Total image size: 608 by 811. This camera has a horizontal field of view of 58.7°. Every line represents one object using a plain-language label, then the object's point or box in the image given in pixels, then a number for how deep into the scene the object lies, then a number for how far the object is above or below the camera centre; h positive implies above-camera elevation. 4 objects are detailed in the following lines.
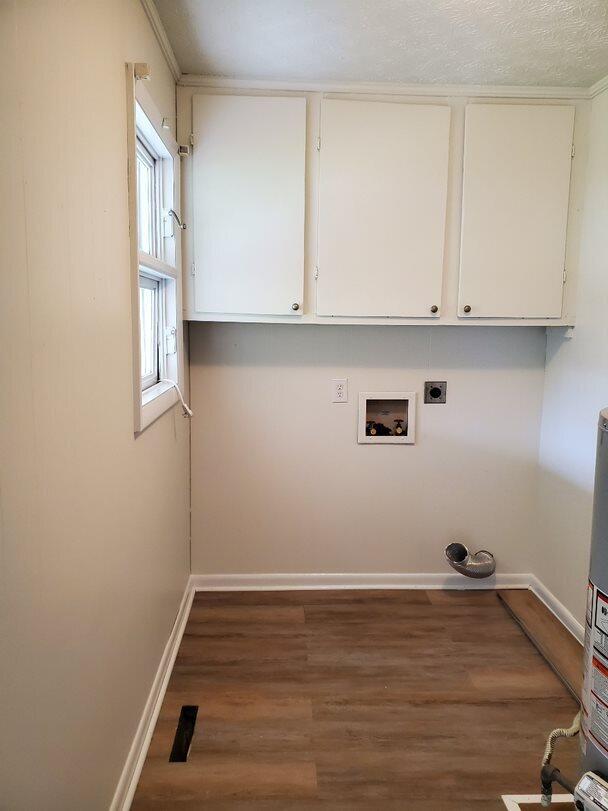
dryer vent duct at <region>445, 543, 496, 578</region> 2.60 -1.04
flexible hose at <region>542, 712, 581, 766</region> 1.35 -0.96
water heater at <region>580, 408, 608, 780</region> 1.14 -0.62
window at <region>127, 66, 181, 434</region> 1.81 +0.26
